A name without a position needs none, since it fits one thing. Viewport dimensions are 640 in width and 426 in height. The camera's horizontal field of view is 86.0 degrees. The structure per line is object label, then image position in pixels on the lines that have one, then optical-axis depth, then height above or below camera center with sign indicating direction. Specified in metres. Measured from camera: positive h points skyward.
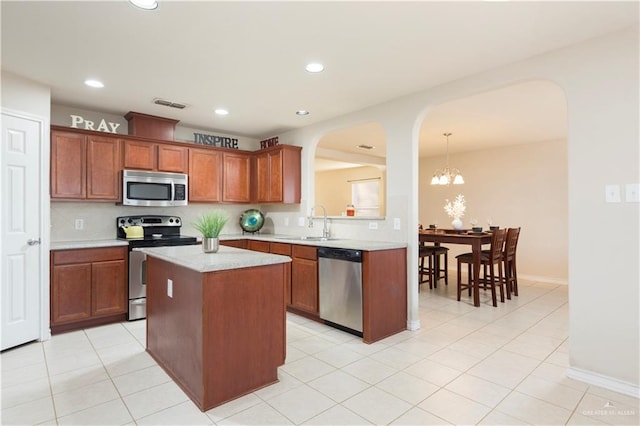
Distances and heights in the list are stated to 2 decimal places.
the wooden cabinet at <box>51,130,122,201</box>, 3.65 +0.53
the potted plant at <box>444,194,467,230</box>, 5.60 +0.05
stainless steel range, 3.83 -0.32
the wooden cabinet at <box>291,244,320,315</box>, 3.74 -0.73
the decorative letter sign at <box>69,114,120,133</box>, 3.91 +1.05
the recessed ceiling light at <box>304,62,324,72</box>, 2.88 +1.25
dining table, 4.42 -0.36
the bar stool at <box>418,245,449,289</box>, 5.41 -0.86
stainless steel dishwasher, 3.26 -0.74
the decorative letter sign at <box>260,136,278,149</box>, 5.21 +1.10
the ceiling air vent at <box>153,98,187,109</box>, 3.81 +1.26
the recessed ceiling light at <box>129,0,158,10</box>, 2.02 +1.25
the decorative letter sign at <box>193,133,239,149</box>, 5.02 +1.10
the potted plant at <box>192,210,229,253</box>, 2.59 -0.13
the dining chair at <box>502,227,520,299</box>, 4.76 -0.67
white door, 3.00 -0.14
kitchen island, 2.09 -0.72
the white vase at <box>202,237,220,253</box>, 2.62 -0.24
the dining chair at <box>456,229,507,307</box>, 4.44 -0.63
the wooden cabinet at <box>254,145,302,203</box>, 4.80 +0.56
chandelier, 5.37 +0.54
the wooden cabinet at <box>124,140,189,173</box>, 4.16 +0.73
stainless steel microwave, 4.11 +0.32
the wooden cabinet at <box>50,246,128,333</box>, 3.41 -0.76
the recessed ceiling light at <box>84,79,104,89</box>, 3.24 +1.26
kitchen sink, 4.31 -0.32
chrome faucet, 4.37 -0.21
